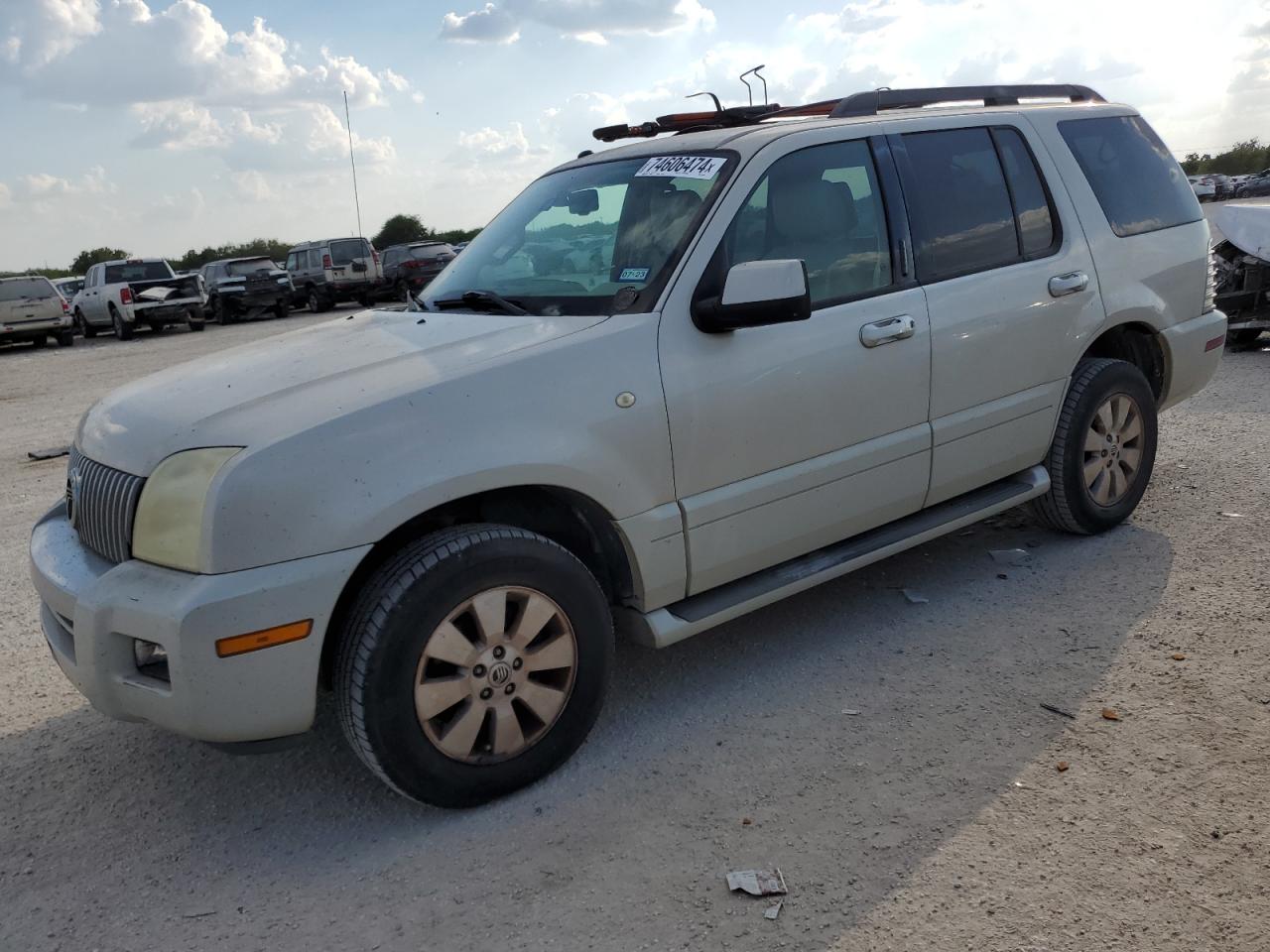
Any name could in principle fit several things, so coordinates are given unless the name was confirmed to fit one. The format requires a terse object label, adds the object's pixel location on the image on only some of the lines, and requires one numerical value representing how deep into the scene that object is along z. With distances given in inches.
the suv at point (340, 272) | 1061.1
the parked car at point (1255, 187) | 1951.3
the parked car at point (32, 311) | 884.6
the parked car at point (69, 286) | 1210.5
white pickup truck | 944.9
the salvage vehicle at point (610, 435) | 114.0
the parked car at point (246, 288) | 1026.7
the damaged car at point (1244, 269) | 370.6
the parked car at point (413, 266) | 1045.8
